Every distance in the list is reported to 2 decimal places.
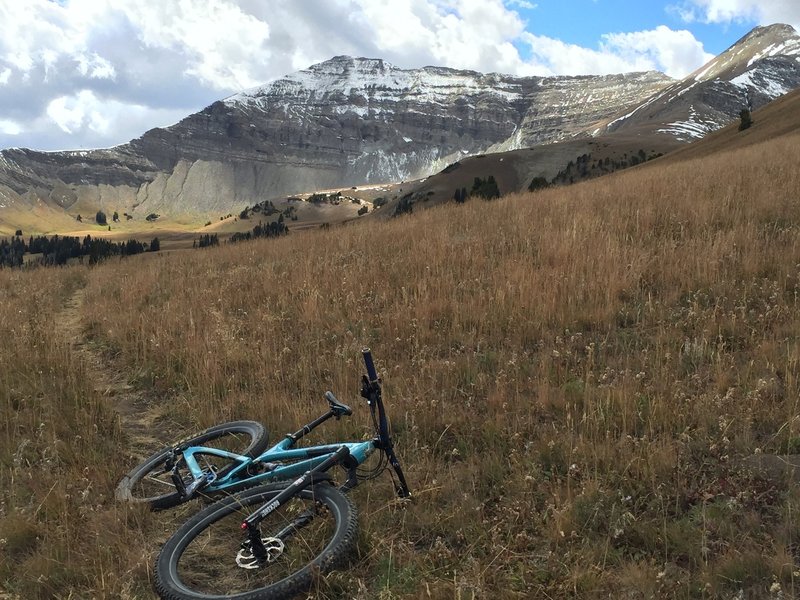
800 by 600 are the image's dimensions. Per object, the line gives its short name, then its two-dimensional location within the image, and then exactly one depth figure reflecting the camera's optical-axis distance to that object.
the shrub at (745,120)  51.22
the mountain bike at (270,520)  3.22
